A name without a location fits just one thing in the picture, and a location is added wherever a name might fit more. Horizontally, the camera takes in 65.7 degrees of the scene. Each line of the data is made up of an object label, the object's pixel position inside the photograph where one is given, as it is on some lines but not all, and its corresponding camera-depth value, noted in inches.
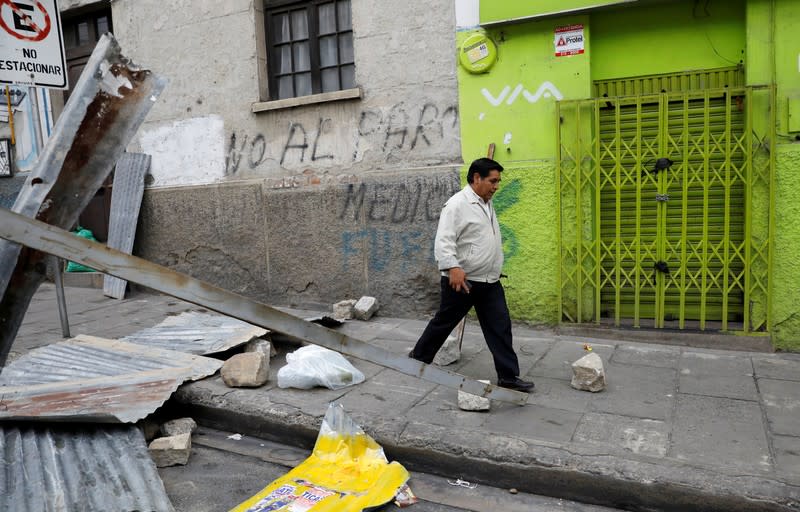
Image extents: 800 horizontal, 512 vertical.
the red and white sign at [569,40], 220.1
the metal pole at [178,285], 69.3
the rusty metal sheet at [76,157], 72.1
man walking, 161.5
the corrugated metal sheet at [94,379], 147.9
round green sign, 233.5
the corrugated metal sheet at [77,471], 116.6
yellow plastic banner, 119.6
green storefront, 198.8
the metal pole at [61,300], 225.6
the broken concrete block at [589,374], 166.4
